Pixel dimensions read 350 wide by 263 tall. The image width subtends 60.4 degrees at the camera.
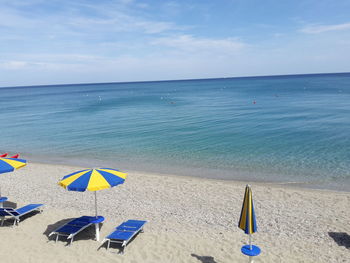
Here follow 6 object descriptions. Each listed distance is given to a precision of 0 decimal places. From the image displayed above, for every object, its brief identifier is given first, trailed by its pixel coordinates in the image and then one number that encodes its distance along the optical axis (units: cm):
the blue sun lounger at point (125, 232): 920
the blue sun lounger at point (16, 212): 1097
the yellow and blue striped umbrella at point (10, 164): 1063
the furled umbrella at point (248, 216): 712
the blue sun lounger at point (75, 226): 973
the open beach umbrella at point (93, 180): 864
